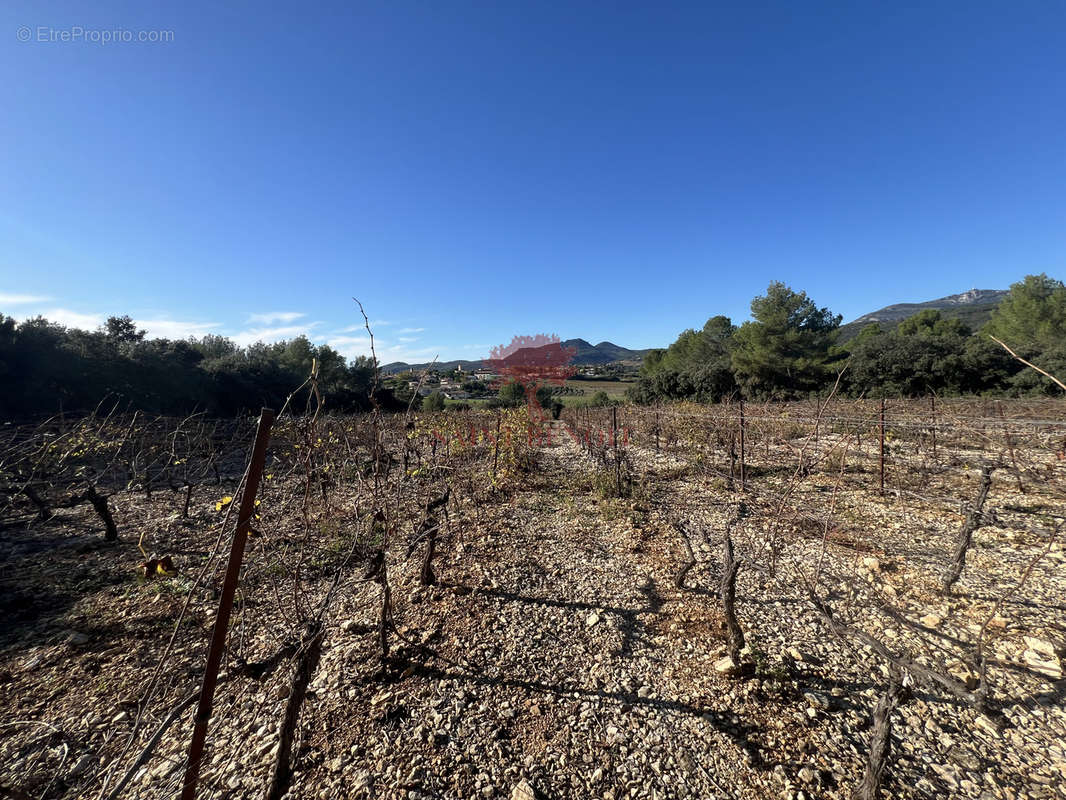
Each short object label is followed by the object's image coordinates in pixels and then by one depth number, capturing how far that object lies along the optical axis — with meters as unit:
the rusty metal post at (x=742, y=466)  6.08
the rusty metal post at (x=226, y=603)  1.28
